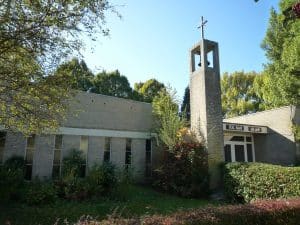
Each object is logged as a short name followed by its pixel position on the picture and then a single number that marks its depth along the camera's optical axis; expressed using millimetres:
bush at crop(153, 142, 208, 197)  16000
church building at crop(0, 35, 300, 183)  16500
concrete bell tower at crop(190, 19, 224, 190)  16950
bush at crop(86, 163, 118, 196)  14156
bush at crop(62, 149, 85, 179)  15991
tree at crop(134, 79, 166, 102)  39294
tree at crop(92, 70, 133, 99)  37469
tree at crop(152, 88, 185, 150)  17688
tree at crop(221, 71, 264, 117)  39562
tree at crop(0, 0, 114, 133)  7461
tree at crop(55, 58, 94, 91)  8656
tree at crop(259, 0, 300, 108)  17875
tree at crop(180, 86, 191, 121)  38531
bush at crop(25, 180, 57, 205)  12250
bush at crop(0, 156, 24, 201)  11945
